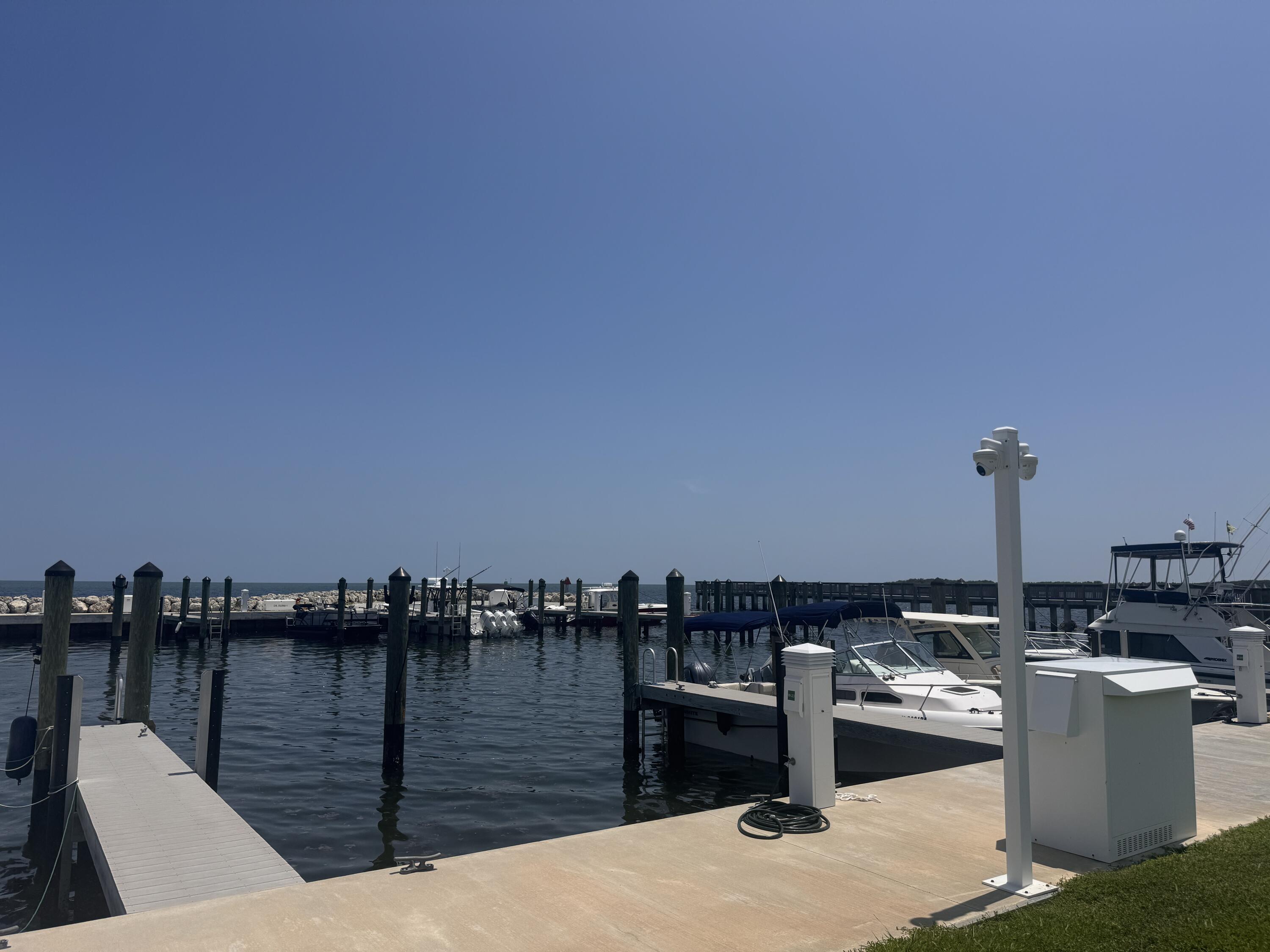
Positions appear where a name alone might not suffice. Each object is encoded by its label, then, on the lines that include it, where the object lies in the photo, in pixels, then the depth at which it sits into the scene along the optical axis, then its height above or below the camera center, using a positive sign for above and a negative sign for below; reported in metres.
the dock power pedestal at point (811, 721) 7.34 -1.45
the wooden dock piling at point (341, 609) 41.00 -2.64
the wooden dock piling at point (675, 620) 16.25 -1.33
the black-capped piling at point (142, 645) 12.50 -1.35
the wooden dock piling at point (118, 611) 36.38 -2.52
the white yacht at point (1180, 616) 19.02 -1.36
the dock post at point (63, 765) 9.27 -2.36
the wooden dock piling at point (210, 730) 10.25 -2.16
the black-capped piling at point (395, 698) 14.01 -2.39
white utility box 5.93 -1.45
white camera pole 5.34 -0.58
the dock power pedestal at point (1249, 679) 11.81 -1.74
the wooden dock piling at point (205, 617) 38.81 -2.94
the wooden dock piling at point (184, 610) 39.97 -2.71
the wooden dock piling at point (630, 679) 15.55 -2.29
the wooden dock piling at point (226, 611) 39.00 -2.65
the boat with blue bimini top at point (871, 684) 13.12 -2.18
